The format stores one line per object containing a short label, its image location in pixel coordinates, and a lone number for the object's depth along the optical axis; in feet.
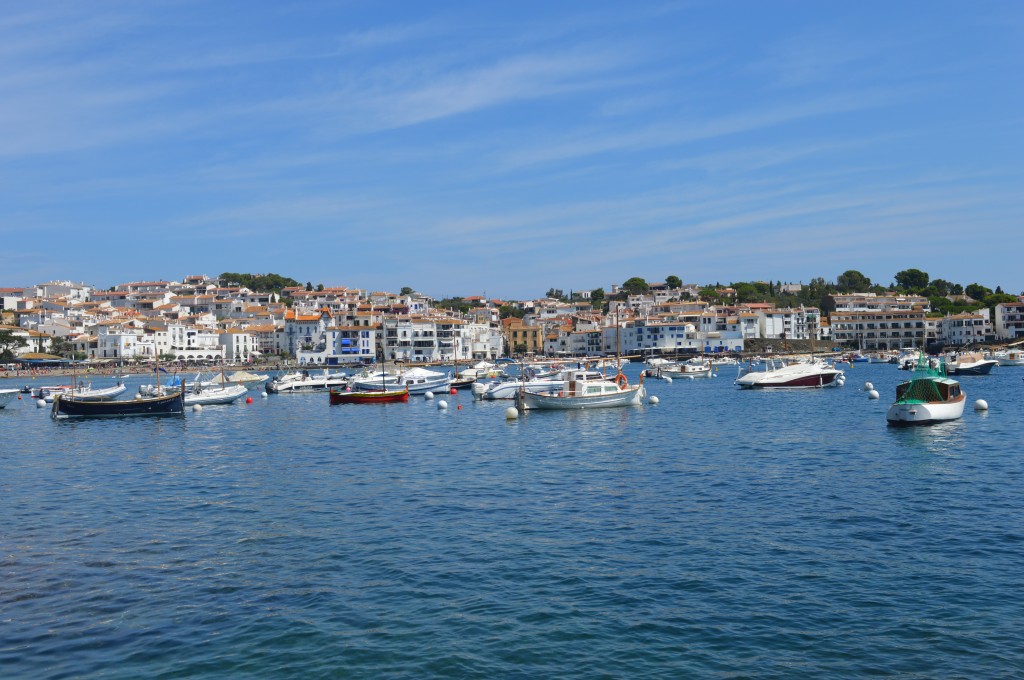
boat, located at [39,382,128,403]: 192.30
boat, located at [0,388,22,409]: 194.28
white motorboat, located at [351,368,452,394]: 198.80
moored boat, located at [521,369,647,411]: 147.33
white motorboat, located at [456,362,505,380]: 236.02
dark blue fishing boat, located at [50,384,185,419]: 153.48
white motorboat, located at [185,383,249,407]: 185.57
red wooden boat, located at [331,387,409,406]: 181.37
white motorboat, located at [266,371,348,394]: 224.74
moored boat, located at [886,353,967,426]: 111.34
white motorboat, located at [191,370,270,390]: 229.82
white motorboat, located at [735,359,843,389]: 202.59
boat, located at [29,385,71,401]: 211.41
